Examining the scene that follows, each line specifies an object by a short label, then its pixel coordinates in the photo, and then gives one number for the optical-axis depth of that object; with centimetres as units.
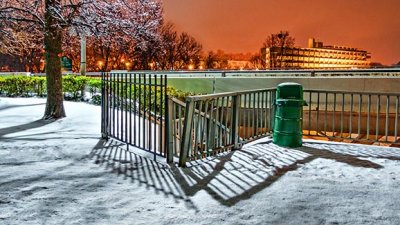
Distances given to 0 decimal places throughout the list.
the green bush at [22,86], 2284
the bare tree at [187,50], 6800
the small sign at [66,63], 2154
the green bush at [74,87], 2072
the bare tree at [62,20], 1284
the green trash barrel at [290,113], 847
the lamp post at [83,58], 2267
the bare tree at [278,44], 7331
